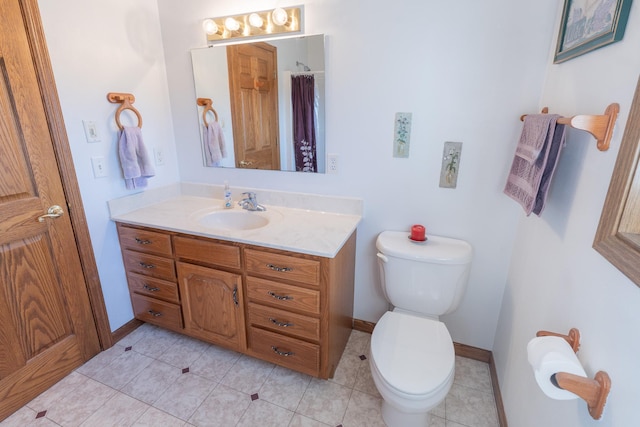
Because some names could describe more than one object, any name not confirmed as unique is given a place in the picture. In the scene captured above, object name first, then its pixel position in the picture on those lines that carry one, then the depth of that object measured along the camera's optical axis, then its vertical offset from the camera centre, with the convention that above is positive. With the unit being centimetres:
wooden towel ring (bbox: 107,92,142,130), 173 +10
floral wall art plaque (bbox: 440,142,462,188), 155 -22
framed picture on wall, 82 +28
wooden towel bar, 80 -1
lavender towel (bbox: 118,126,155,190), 178 -22
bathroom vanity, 147 -80
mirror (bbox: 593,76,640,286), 68 -20
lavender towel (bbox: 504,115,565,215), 104 -16
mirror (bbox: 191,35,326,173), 171 +9
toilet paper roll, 74 -58
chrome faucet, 192 -51
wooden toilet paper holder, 70 -59
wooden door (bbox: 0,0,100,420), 134 -60
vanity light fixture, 163 +50
